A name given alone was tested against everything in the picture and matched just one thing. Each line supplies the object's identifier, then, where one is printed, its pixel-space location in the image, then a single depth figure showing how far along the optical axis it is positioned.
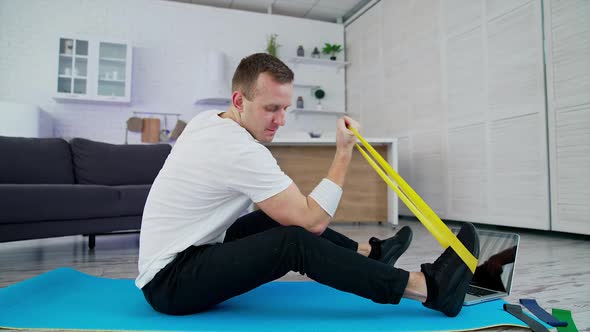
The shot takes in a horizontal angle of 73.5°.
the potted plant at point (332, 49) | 6.21
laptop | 1.42
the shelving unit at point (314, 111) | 6.11
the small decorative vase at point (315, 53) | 6.24
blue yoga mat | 1.11
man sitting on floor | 1.09
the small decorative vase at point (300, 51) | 6.16
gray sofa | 2.32
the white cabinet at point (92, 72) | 5.04
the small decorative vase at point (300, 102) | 6.16
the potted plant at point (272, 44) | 6.04
